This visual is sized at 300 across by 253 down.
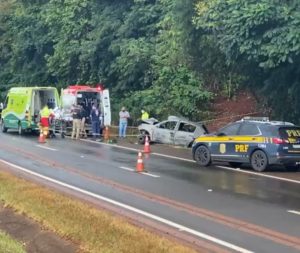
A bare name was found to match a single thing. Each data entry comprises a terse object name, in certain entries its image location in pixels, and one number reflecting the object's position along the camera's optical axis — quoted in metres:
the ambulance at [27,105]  34.19
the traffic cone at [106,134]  31.46
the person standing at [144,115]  33.28
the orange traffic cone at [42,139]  29.27
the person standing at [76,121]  32.15
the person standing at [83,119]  32.62
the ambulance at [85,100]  33.41
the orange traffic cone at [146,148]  25.52
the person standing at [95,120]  32.61
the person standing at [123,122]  33.72
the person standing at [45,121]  31.67
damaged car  28.38
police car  19.91
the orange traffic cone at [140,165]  19.05
